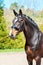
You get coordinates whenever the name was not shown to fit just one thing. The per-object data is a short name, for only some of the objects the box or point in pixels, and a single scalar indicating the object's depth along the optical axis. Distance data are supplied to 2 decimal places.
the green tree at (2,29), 12.49
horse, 4.74
